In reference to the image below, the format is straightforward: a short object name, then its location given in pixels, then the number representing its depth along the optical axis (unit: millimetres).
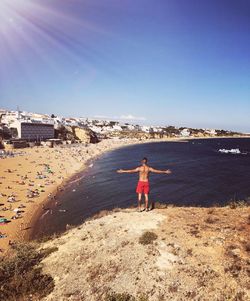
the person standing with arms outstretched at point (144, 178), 14219
